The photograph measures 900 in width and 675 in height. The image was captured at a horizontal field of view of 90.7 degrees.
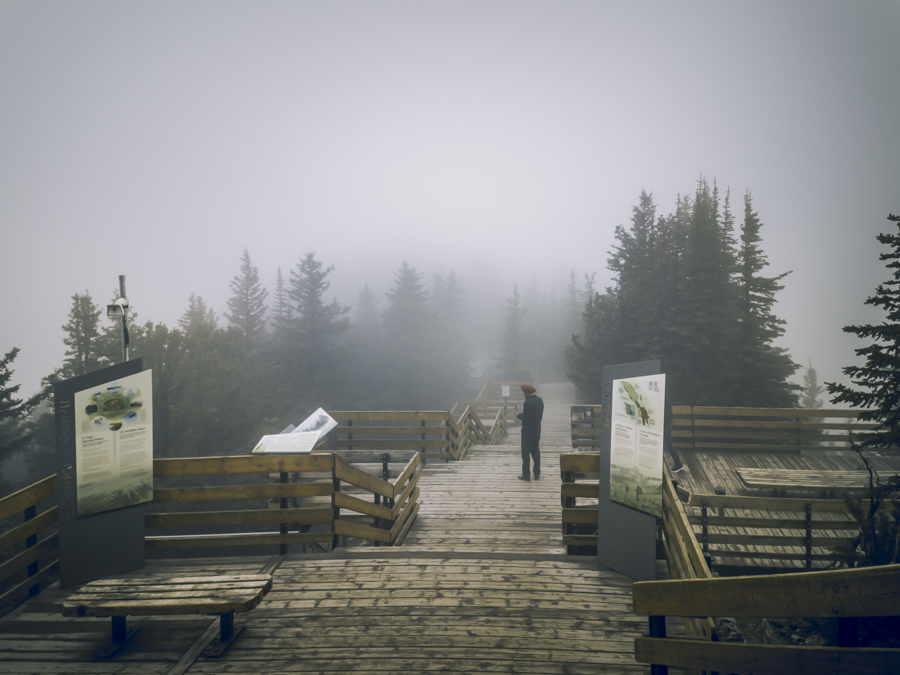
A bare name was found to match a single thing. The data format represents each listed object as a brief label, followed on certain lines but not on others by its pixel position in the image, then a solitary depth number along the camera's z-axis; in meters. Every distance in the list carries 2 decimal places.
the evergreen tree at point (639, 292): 23.20
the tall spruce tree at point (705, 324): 20.48
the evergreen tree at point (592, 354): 24.91
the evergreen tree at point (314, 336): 36.78
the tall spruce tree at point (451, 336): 54.88
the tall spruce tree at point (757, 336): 19.98
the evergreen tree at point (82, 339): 26.86
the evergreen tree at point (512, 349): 58.60
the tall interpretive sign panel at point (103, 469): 3.90
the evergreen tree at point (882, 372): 6.46
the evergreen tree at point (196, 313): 42.16
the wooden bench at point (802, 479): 7.48
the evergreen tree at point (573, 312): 63.67
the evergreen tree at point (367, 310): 57.69
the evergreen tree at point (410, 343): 43.69
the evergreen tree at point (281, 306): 40.56
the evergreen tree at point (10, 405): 19.41
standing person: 8.48
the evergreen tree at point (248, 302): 42.69
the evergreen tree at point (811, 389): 44.92
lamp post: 5.09
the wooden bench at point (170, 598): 3.01
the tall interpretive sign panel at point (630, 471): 3.91
